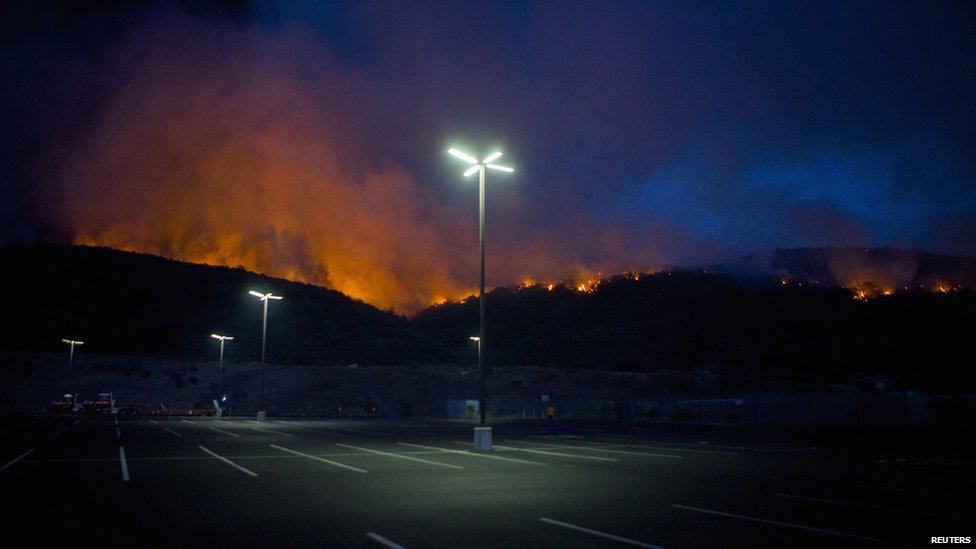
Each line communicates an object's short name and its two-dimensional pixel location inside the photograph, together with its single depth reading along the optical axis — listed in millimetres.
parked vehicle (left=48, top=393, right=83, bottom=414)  67062
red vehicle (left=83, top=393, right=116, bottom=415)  68000
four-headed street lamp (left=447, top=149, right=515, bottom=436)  23875
